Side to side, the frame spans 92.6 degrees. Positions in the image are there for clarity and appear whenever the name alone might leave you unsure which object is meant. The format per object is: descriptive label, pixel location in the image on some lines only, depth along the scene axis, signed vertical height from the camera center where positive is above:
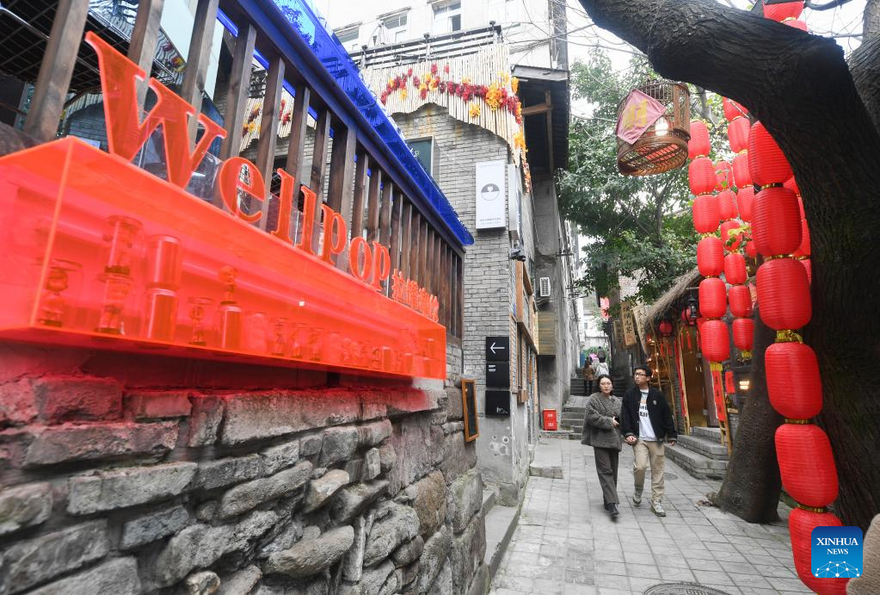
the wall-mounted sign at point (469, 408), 4.03 -0.27
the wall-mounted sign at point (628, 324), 14.77 +2.05
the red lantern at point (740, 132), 5.34 +3.14
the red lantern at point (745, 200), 5.26 +2.29
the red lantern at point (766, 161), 3.22 +1.70
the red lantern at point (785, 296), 3.05 +0.64
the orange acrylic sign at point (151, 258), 0.86 +0.31
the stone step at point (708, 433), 9.31 -1.12
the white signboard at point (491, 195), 6.94 +3.03
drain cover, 3.96 -1.93
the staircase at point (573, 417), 13.00 -1.14
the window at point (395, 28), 12.23 +10.14
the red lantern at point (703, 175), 5.96 +2.91
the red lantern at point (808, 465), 2.86 -0.55
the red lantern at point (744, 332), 5.86 +0.72
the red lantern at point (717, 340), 6.09 +0.62
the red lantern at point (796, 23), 4.18 +3.55
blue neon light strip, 1.95 +1.64
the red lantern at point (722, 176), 6.12 +3.06
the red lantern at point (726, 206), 5.97 +2.48
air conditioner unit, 12.58 +2.78
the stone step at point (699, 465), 7.94 -1.57
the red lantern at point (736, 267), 5.81 +1.59
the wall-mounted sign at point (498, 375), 6.47 +0.08
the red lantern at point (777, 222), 3.17 +1.21
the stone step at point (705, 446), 8.30 -1.30
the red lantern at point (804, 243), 3.64 +1.21
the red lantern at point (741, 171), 5.30 +2.66
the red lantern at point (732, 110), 5.40 +3.47
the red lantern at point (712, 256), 5.95 +1.77
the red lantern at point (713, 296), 6.05 +1.24
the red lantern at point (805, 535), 2.80 -1.02
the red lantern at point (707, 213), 6.01 +2.40
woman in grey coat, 5.93 -0.77
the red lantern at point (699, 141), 6.01 +3.42
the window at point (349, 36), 12.67 +10.26
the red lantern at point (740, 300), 5.82 +1.14
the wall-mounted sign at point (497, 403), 6.41 -0.34
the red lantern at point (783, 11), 4.13 +3.63
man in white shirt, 6.12 -0.70
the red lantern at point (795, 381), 2.96 +0.03
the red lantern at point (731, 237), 6.12 +2.13
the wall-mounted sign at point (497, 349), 6.54 +0.48
